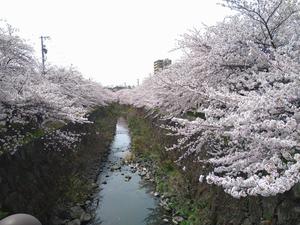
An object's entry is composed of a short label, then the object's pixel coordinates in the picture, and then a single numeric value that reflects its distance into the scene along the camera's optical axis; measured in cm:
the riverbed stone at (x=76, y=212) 616
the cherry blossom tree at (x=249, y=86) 238
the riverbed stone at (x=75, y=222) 585
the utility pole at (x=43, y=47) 2200
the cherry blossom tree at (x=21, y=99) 566
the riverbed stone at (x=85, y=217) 612
